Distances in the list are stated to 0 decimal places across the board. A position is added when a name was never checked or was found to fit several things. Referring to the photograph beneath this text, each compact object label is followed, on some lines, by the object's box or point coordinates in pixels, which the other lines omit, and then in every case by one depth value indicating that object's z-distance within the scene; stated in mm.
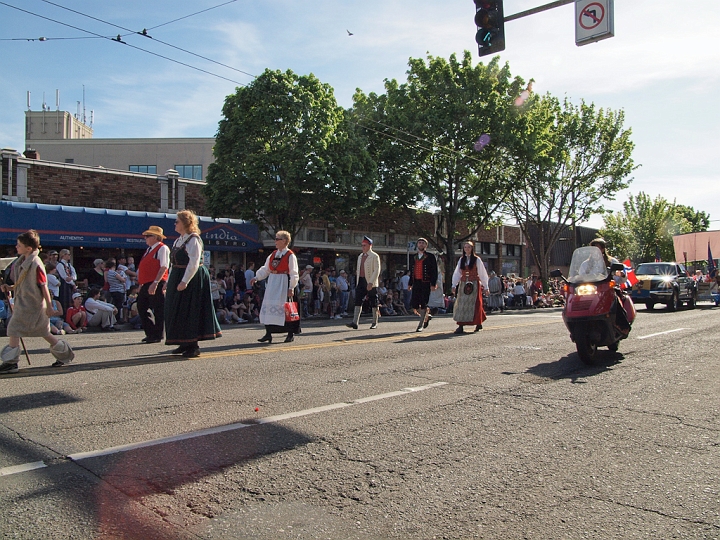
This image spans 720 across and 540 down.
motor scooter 7934
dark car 22047
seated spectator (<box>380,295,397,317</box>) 22438
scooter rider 8562
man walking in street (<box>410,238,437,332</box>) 12531
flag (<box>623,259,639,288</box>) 8631
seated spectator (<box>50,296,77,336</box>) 12258
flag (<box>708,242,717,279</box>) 29503
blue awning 20234
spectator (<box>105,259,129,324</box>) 15318
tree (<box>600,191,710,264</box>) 61375
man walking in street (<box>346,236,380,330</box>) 12781
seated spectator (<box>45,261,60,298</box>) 13500
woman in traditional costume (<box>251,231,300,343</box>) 9297
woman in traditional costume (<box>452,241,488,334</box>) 11906
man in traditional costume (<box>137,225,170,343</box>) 8609
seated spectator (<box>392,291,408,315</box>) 23194
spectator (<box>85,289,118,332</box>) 13953
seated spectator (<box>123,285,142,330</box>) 14695
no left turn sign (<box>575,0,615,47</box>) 9102
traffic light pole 9281
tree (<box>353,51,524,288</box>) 28266
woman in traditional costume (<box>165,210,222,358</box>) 7645
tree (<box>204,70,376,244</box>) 22094
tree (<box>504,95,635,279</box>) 33469
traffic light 10086
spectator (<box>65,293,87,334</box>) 13469
